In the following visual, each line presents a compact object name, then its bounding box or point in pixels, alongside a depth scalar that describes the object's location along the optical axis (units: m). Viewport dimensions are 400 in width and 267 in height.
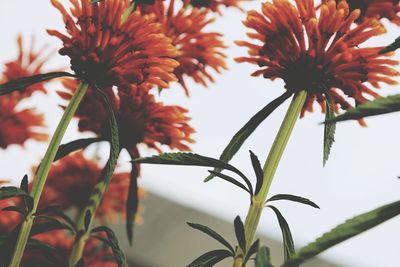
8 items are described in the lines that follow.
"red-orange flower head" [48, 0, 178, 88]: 0.51
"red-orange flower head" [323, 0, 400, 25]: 0.52
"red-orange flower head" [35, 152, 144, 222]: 0.70
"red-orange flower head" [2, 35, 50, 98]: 0.62
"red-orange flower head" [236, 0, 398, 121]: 0.51
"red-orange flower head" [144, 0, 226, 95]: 0.61
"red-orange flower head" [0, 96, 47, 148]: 0.63
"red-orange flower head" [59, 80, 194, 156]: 0.56
